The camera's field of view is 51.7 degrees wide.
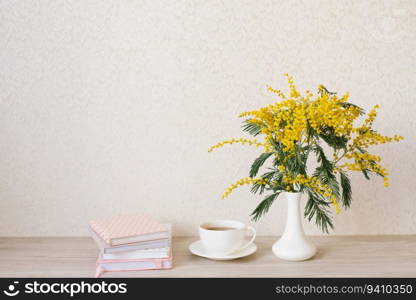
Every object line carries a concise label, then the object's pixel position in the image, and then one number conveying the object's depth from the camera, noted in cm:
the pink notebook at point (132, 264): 101
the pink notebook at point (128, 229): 101
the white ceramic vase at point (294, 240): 106
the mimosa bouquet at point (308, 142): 98
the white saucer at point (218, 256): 105
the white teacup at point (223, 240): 105
